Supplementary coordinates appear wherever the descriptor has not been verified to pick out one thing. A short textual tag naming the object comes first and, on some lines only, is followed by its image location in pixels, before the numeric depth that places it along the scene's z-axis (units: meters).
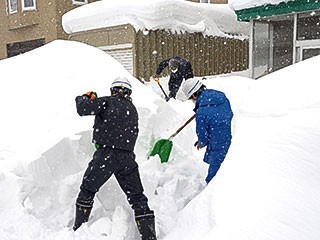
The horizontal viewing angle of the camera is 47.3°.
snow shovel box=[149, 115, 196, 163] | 4.22
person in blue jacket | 3.72
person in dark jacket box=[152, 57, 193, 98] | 7.97
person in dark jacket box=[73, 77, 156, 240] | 3.10
